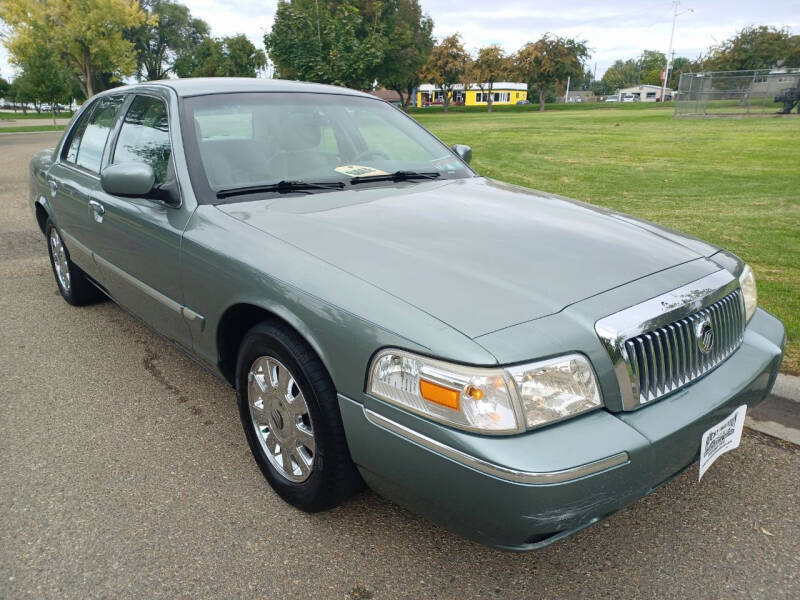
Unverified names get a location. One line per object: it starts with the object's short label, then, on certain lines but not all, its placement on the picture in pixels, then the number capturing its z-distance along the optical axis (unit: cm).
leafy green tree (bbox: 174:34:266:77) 6525
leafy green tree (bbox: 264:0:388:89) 3256
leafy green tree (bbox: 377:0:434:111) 5262
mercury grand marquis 172
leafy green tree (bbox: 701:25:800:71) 5303
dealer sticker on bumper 202
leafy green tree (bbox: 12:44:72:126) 3662
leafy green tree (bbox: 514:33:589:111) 5716
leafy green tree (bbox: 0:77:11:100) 7544
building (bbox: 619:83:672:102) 11331
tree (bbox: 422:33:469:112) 6178
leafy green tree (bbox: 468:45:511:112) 6038
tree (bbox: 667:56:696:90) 8531
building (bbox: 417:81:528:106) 10031
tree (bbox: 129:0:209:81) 7169
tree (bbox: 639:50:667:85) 12345
